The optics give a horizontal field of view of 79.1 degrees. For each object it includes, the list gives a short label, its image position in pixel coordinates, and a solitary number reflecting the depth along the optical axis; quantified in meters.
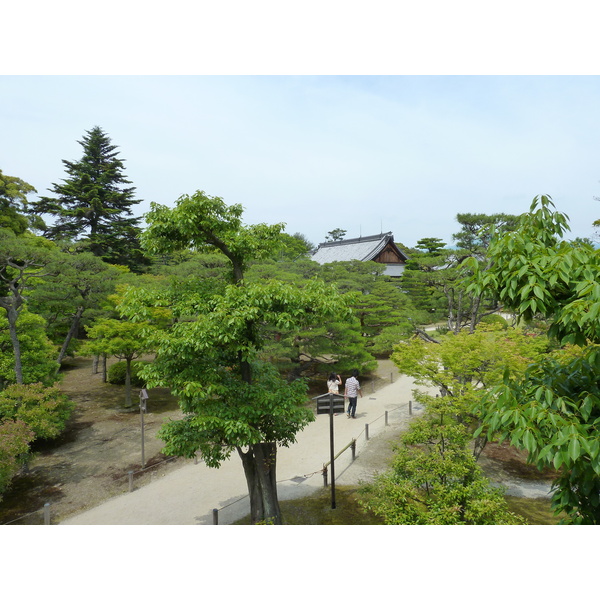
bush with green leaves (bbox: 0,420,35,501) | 6.06
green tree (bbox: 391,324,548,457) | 6.84
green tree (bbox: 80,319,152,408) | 10.41
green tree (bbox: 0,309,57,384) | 8.70
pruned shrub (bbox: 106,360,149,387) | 13.45
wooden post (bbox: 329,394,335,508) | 6.15
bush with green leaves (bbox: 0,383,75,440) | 7.39
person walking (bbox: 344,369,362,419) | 10.36
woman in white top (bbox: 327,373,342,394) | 9.81
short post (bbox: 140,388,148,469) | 8.08
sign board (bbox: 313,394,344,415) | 6.16
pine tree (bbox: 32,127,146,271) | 18.34
